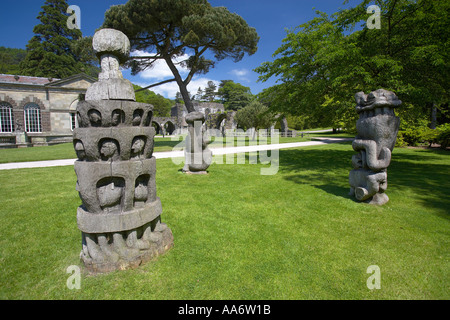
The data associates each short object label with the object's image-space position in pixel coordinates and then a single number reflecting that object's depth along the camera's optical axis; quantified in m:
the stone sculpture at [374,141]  4.38
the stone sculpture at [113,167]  2.54
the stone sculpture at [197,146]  7.75
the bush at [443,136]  13.47
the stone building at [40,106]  22.73
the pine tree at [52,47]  30.30
